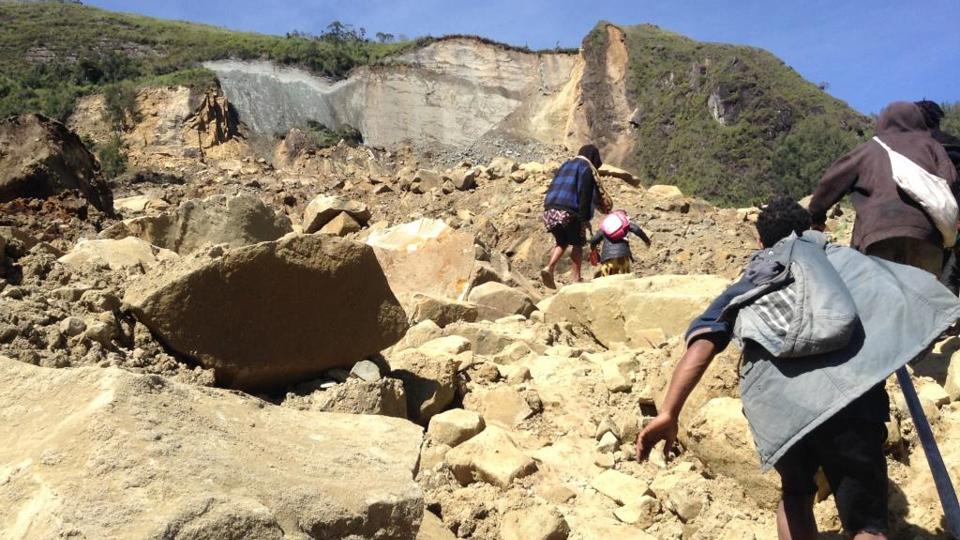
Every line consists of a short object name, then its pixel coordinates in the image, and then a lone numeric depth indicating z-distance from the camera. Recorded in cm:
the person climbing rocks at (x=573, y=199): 630
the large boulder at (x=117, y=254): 337
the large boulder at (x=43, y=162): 680
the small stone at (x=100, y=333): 254
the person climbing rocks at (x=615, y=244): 602
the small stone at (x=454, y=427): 302
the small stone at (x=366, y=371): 304
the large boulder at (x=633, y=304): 434
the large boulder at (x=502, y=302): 551
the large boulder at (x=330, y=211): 1009
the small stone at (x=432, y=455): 286
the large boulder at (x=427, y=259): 625
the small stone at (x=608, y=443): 313
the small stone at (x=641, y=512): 267
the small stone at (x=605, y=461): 304
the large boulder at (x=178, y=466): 140
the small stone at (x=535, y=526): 241
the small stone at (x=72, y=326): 251
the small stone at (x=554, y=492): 278
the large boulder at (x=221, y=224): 483
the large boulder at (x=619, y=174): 1311
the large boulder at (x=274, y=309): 272
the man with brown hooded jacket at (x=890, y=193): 302
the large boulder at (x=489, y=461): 277
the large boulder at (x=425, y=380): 327
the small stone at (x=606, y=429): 323
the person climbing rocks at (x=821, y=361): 185
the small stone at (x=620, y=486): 278
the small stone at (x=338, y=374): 306
